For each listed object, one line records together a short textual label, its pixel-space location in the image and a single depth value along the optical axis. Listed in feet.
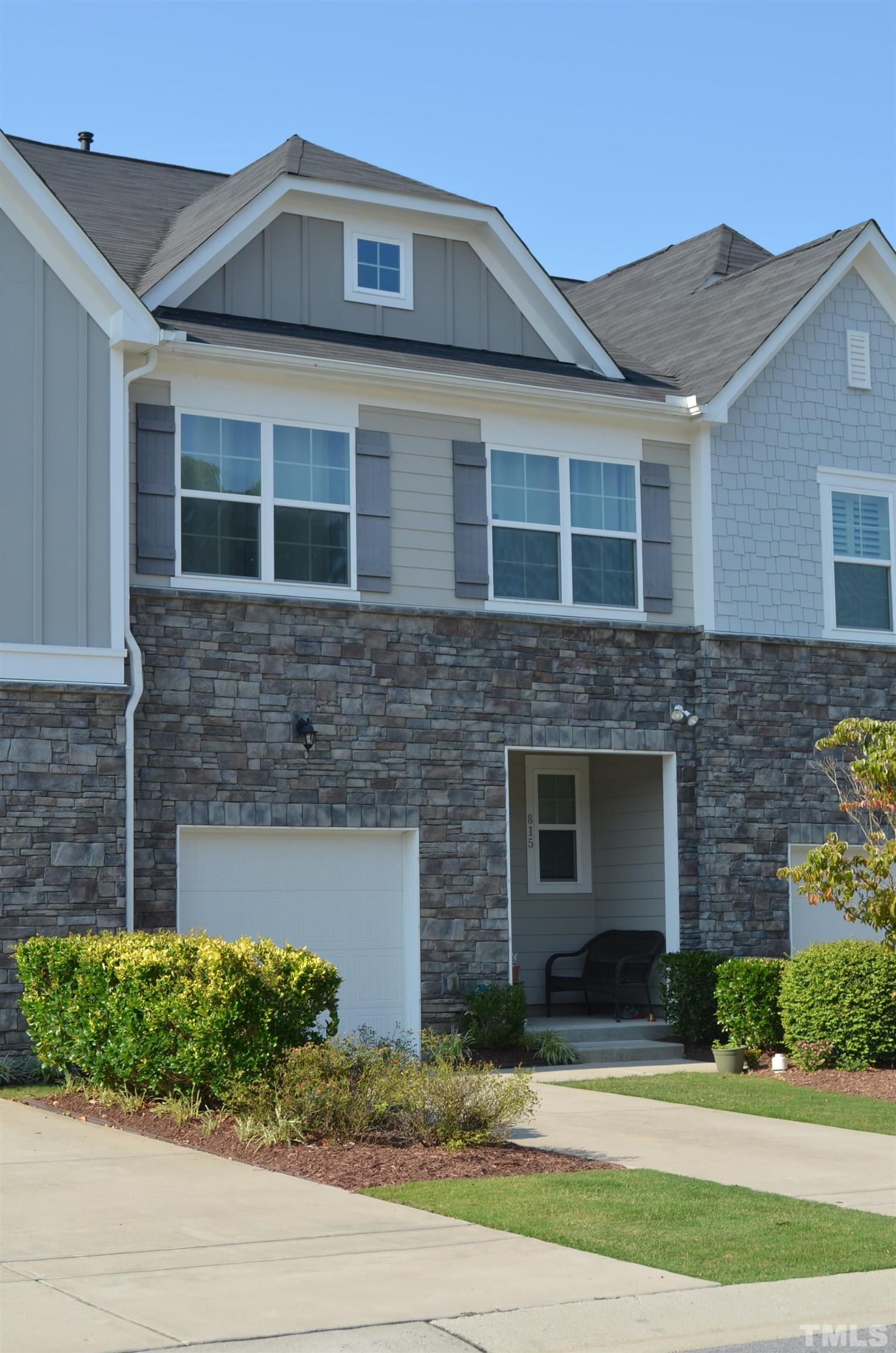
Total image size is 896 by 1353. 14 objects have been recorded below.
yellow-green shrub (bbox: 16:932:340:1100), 32.78
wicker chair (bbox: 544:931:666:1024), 53.88
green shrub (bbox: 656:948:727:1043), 51.13
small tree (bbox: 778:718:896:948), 44.01
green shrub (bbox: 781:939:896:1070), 44.75
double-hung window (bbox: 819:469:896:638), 56.44
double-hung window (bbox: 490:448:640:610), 51.24
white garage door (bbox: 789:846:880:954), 54.49
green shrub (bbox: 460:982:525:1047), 47.42
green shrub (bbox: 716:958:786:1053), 48.14
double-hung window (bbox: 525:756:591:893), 57.88
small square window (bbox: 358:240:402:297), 52.49
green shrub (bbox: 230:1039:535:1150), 31.14
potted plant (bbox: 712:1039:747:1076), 46.83
